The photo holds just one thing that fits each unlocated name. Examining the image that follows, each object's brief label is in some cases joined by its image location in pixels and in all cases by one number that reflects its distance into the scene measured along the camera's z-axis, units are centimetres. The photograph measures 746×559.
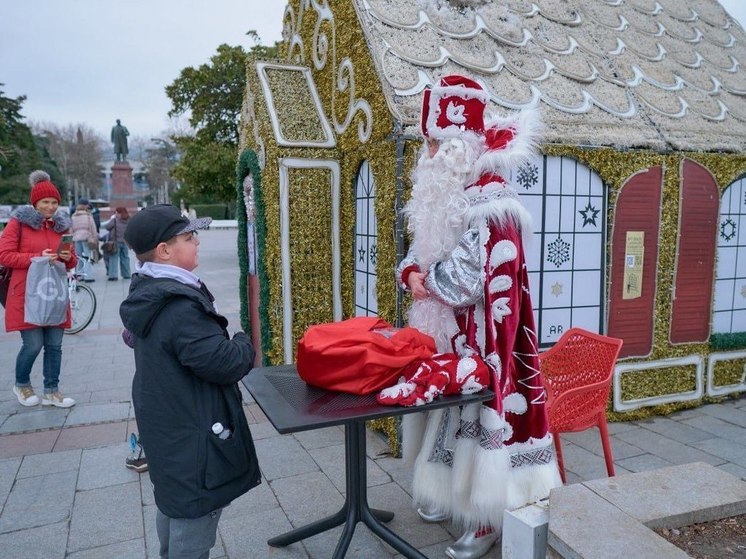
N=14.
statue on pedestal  2969
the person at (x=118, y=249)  1159
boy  200
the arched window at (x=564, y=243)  399
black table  196
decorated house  390
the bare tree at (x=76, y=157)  4981
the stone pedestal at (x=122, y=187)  2407
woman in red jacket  436
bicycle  772
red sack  216
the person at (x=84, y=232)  1156
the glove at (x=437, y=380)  208
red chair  296
